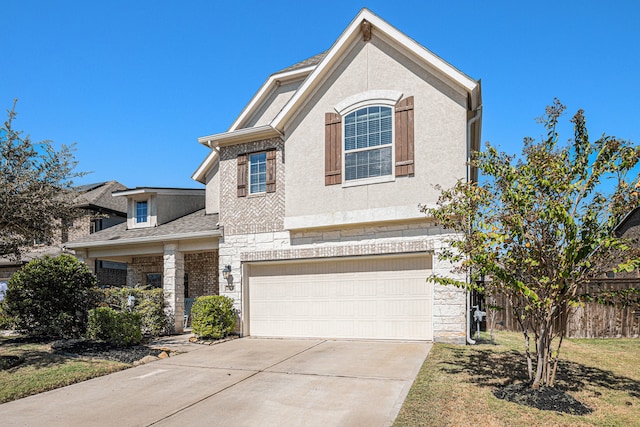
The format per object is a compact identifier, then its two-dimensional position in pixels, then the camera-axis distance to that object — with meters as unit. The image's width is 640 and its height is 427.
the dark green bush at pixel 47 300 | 12.95
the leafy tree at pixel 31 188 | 9.35
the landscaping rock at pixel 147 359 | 9.77
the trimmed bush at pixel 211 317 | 12.24
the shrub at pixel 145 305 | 13.69
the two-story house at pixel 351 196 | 10.93
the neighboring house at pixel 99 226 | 19.80
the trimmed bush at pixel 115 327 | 11.23
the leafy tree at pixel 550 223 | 6.07
